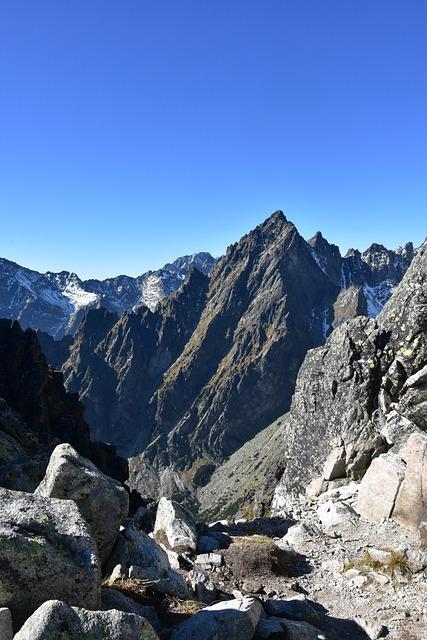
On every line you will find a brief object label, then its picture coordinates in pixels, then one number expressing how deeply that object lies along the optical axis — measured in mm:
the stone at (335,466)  34594
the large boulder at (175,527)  22531
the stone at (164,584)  13686
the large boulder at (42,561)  9570
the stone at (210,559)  21206
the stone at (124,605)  11102
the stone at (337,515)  24891
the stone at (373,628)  15812
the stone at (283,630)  12445
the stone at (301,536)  23797
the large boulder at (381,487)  23766
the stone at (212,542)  23016
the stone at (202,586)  16031
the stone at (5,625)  8352
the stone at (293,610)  15305
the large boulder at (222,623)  11062
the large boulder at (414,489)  22062
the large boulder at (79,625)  8070
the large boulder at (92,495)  14852
